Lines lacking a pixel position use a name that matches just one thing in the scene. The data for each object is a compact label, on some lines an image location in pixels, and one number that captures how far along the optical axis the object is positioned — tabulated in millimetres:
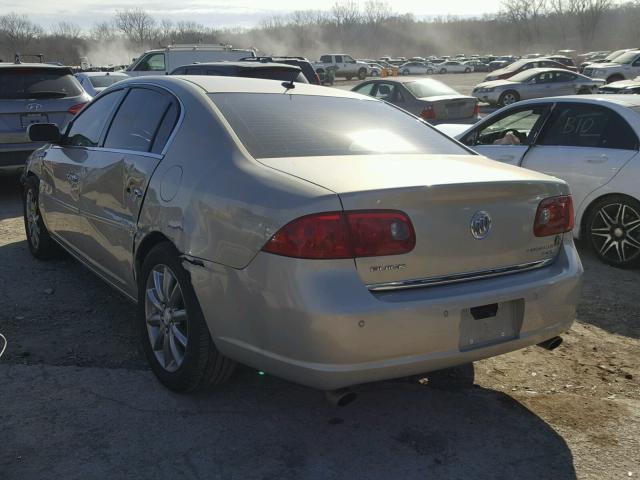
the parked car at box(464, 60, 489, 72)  71312
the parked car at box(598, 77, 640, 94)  13417
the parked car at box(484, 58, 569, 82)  31298
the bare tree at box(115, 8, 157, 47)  118312
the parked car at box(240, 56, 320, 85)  13409
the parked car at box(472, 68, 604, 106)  24359
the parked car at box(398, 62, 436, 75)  60844
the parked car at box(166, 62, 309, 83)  9305
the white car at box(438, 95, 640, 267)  5688
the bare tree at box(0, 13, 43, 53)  100062
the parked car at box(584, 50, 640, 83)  29125
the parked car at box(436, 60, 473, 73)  70500
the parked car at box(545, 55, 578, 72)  40394
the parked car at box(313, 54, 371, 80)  57844
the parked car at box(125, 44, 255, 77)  16609
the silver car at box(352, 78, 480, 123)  13266
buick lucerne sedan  2689
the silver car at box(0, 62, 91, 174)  8055
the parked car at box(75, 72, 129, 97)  16255
